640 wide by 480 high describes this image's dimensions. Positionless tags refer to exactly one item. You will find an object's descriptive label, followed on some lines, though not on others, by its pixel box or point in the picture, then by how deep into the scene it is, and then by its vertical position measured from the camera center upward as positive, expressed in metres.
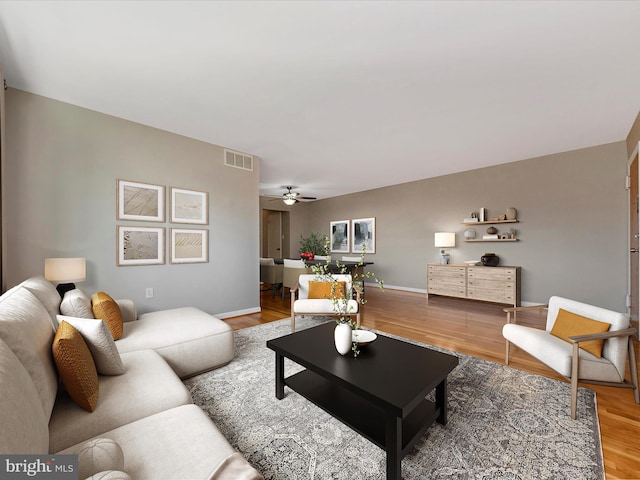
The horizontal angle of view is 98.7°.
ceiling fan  6.53 +1.05
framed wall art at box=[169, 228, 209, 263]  3.80 -0.04
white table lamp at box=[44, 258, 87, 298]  2.62 -0.28
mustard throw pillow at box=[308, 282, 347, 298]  3.86 -0.67
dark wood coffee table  1.40 -0.81
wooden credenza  4.88 -0.80
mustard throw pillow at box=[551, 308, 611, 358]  2.00 -0.69
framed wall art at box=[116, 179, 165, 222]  3.36 +0.53
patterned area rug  1.46 -1.21
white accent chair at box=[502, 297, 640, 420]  1.88 -0.84
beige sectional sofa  0.85 -0.80
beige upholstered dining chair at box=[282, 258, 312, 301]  5.22 -0.55
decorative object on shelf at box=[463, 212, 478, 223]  5.54 +0.47
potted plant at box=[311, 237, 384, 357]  1.94 -0.69
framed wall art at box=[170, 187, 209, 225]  3.79 +0.52
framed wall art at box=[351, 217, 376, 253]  7.58 +0.22
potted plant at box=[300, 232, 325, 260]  8.55 -0.07
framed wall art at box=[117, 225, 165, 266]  3.36 -0.03
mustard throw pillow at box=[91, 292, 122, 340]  2.19 -0.57
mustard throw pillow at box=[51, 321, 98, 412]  1.28 -0.61
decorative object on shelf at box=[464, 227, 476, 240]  5.68 +0.17
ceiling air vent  4.32 +1.33
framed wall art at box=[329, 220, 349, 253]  8.24 +0.17
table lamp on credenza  5.81 +0.00
